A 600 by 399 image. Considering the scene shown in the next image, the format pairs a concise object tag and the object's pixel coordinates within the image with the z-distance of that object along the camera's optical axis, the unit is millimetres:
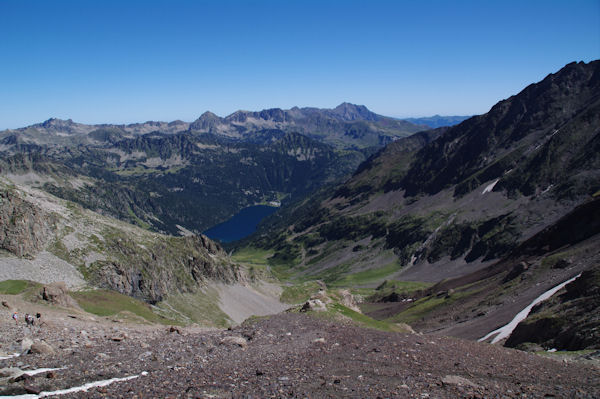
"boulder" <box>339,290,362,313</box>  87188
